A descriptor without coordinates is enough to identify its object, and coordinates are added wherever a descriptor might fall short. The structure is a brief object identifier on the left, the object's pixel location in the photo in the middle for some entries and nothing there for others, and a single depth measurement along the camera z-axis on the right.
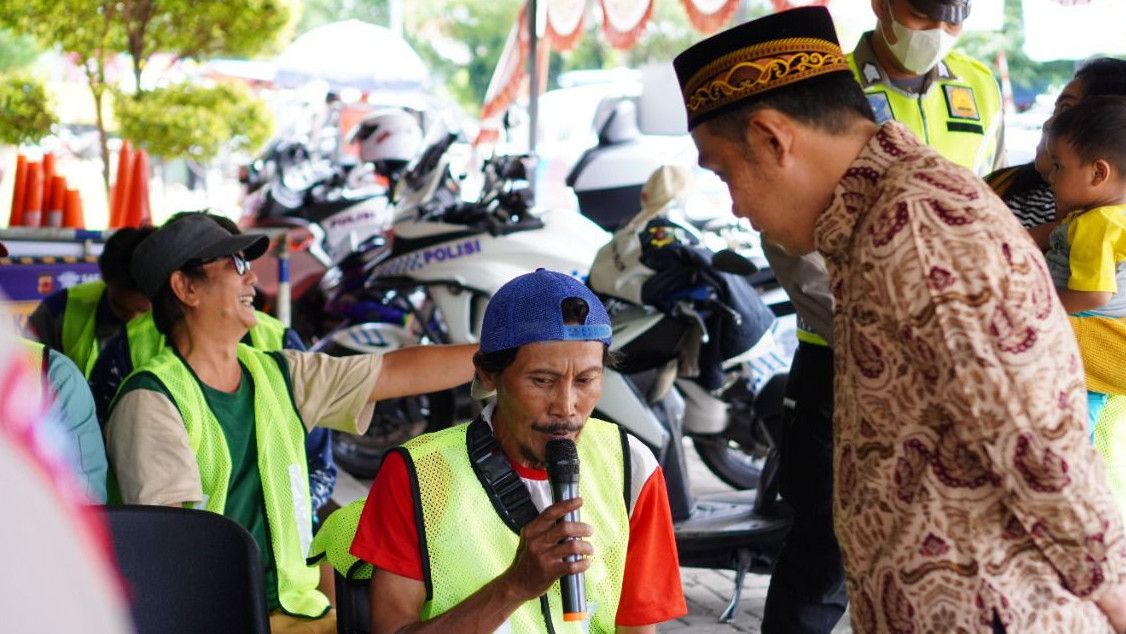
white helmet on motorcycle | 8.05
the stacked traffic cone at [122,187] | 7.45
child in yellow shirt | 2.73
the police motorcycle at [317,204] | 8.23
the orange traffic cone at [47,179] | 6.91
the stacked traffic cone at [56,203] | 6.88
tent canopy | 13.91
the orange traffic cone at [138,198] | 7.40
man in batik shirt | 1.50
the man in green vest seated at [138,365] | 3.64
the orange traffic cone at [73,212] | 7.00
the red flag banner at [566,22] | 8.38
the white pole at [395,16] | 21.94
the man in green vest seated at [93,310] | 4.25
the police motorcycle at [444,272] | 6.41
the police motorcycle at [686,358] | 4.63
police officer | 2.92
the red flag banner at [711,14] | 6.70
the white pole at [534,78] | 8.37
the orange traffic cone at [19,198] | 6.83
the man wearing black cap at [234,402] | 2.92
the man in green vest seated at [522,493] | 2.21
